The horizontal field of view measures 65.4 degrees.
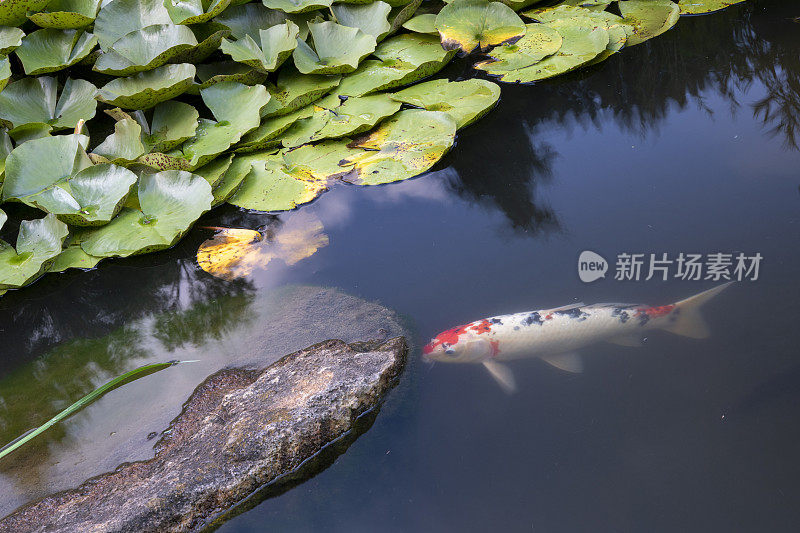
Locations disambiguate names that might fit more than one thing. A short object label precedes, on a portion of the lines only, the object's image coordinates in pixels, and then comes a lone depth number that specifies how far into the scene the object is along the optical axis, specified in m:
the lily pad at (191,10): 4.28
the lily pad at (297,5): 4.56
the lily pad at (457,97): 4.12
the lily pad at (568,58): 4.52
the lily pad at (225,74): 4.15
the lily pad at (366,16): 4.75
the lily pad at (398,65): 4.45
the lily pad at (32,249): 3.28
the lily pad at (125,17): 4.21
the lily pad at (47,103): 4.00
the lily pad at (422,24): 4.84
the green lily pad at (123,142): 3.76
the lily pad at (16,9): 4.05
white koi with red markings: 2.67
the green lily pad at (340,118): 4.03
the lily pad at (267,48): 4.20
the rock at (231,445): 2.19
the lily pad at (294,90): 4.22
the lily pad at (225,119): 3.87
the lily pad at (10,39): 3.99
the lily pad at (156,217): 3.39
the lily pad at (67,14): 4.09
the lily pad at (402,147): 3.77
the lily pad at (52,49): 4.06
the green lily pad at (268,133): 4.00
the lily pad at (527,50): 4.65
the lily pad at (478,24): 4.74
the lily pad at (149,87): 3.90
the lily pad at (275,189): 3.67
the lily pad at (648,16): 4.88
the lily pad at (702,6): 5.15
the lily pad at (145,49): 3.94
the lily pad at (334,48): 4.45
